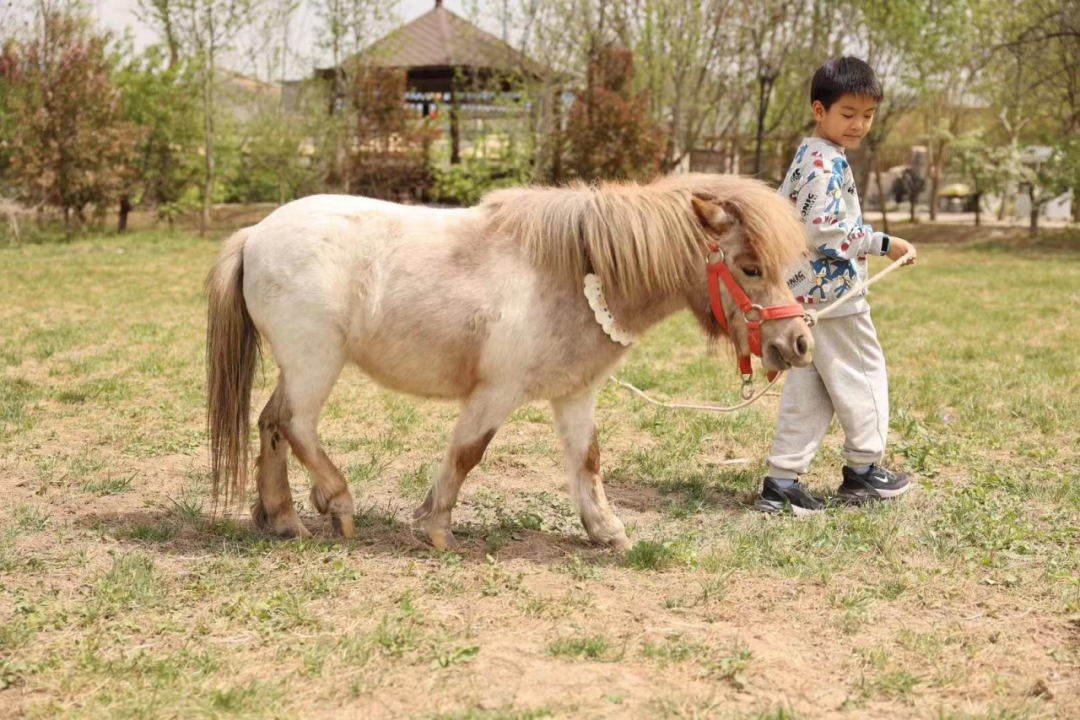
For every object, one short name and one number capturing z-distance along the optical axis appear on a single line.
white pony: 3.96
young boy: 4.45
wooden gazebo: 24.38
